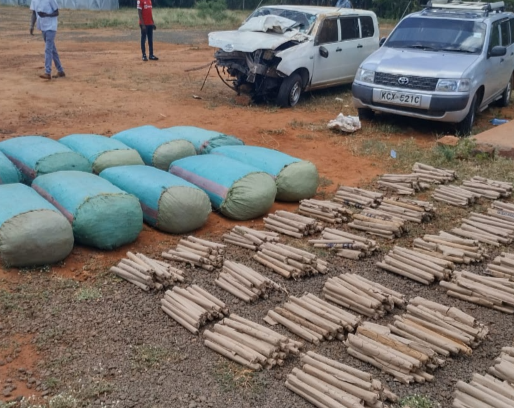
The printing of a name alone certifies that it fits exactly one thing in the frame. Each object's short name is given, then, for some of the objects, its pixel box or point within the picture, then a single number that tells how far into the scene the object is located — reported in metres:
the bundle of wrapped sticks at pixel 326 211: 7.00
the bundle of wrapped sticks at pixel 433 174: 8.48
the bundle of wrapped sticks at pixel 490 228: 6.57
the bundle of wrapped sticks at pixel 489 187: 7.95
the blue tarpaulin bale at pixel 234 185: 6.84
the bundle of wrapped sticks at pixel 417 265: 5.66
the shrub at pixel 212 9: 31.17
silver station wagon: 10.06
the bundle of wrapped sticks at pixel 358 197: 7.41
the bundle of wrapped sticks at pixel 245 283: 5.19
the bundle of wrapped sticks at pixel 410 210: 7.04
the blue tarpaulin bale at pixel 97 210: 5.84
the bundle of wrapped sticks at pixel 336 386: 3.85
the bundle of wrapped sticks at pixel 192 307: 4.74
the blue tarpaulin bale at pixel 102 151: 7.20
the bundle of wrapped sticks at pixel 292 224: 6.59
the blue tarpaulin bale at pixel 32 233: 5.33
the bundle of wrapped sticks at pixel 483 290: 5.25
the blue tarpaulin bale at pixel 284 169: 7.40
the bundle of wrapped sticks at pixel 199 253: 5.73
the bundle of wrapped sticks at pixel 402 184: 8.01
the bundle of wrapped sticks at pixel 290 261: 5.64
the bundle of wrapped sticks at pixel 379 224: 6.64
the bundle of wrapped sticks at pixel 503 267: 5.73
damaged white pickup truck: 11.82
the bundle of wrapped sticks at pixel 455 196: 7.67
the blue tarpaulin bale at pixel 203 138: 8.07
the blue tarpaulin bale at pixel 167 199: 6.34
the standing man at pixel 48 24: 13.83
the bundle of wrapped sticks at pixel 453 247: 6.05
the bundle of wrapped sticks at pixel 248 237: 6.20
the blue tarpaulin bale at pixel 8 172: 6.63
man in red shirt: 16.52
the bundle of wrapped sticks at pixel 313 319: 4.67
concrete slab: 9.67
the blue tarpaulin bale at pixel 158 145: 7.66
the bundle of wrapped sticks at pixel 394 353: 4.19
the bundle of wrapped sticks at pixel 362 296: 5.02
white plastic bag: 10.86
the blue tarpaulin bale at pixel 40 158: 6.85
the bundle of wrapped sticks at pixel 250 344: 4.29
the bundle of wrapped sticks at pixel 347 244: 6.11
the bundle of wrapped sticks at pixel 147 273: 5.29
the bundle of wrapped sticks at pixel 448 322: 4.60
